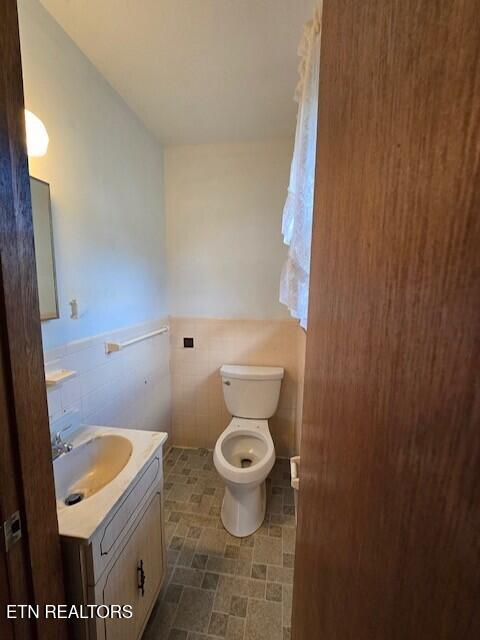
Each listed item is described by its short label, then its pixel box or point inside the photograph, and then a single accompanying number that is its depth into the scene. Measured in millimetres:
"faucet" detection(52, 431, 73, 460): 1038
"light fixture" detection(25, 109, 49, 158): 942
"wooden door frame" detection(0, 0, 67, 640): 533
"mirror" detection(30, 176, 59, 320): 1051
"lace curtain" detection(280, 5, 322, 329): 824
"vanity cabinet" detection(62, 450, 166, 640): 762
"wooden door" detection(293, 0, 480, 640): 206
